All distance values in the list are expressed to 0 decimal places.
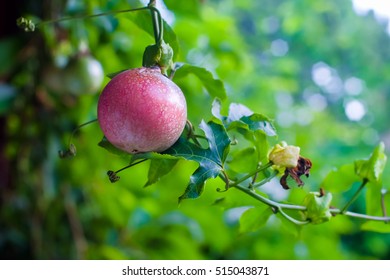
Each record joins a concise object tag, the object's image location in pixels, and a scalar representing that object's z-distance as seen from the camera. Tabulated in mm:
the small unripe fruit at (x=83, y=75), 1428
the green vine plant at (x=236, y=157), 768
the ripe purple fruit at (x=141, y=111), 735
